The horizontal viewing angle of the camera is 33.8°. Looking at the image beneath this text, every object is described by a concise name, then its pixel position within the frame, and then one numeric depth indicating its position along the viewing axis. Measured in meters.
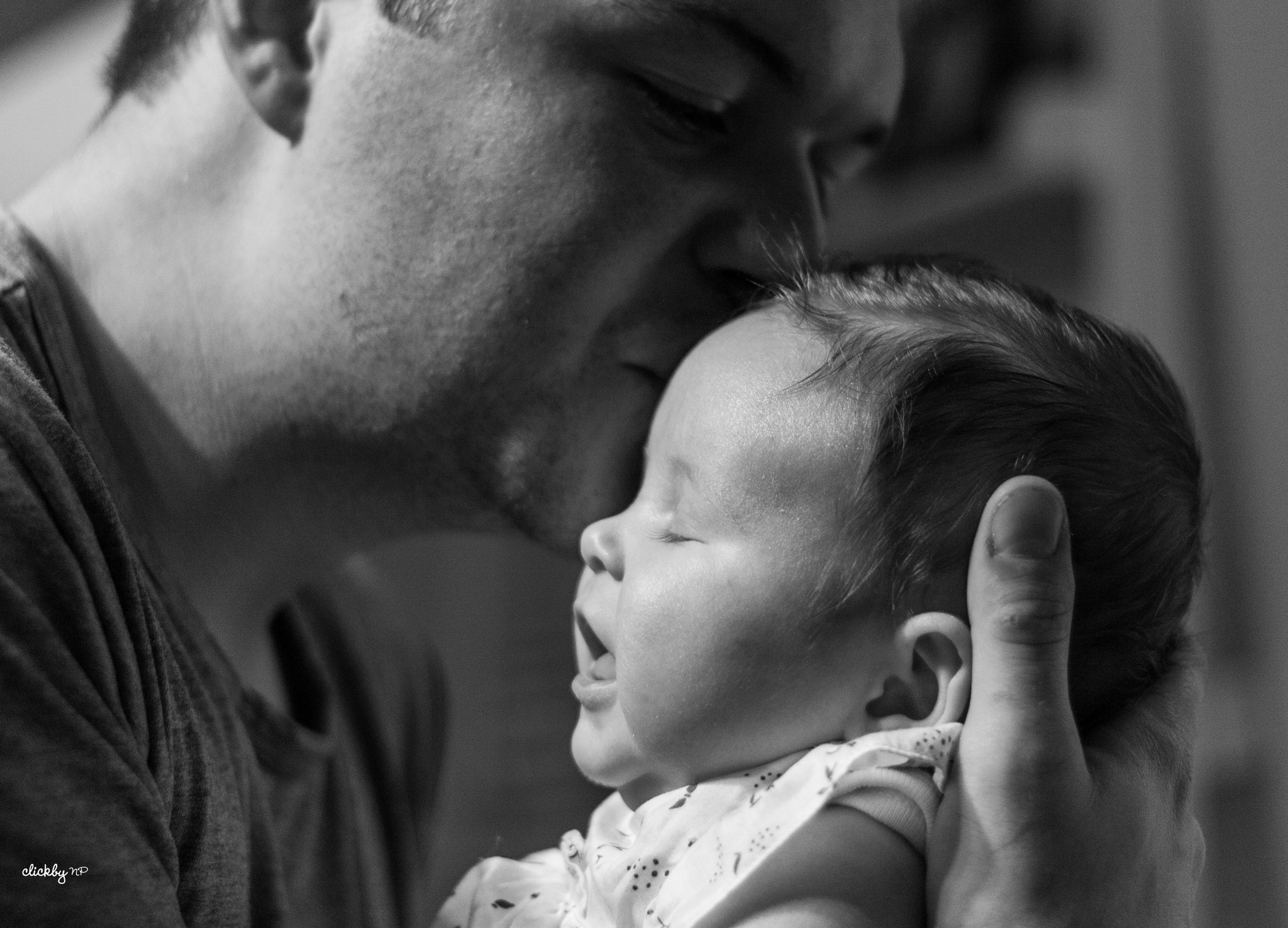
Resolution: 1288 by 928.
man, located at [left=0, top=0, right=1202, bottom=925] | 0.45
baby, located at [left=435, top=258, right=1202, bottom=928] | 0.38
